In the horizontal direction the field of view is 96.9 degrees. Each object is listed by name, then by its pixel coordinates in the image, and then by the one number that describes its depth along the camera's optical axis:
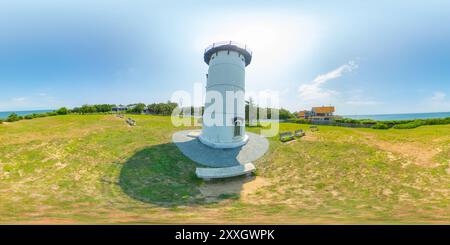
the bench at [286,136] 20.73
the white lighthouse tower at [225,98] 18.33
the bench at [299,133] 22.65
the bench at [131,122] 27.51
